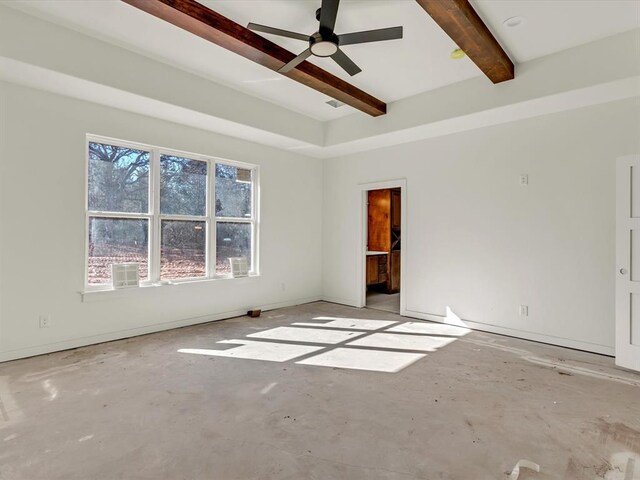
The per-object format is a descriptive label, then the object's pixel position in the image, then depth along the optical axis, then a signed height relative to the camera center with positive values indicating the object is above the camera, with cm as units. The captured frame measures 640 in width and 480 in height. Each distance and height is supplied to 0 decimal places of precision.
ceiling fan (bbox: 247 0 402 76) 244 +155
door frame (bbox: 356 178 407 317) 519 +1
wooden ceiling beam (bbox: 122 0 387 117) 260 +176
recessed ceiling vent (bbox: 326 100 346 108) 470 +192
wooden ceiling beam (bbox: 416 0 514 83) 252 +174
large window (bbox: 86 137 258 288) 388 +33
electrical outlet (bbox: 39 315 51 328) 342 -86
